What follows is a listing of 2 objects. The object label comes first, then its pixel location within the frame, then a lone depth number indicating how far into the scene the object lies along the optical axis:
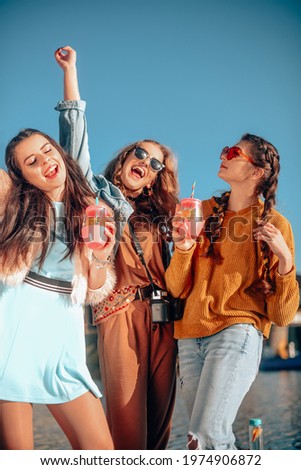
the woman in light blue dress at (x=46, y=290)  3.45
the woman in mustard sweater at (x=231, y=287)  3.29
